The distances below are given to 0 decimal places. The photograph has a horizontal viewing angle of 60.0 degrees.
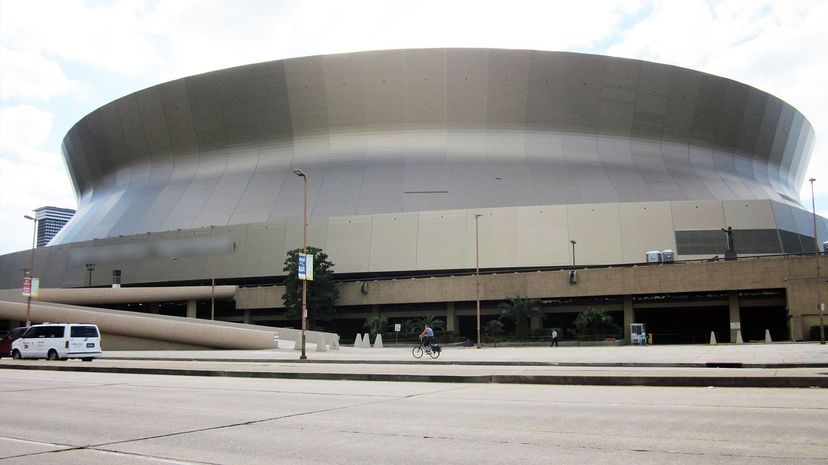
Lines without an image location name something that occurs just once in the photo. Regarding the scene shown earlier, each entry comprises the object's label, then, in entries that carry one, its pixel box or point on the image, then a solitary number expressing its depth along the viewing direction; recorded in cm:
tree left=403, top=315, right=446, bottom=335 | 5753
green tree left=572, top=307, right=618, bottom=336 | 5344
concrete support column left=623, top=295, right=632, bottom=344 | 5628
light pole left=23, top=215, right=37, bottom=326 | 4518
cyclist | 3158
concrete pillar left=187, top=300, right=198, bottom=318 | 6862
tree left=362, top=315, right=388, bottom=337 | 5900
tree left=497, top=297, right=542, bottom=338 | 5594
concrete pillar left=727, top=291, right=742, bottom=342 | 5244
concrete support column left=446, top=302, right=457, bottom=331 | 6239
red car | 3275
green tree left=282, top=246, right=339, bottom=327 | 6166
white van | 2978
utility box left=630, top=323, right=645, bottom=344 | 5172
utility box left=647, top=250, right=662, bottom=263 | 5725
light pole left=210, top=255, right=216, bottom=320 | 6507
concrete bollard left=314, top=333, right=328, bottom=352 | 3947
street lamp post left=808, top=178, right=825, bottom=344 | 4061
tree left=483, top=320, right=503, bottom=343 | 5478
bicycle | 3117
